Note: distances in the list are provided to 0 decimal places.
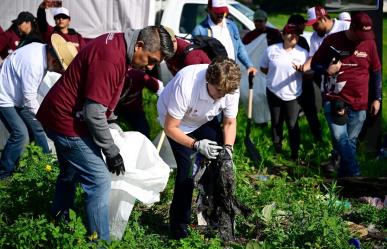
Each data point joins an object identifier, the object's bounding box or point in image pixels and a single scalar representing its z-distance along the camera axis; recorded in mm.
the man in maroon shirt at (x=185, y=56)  11712
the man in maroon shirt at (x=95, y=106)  8737
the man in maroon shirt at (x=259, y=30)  19015
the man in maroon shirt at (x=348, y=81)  13702
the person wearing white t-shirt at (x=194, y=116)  9392
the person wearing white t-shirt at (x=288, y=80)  16137
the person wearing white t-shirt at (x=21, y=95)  12038
